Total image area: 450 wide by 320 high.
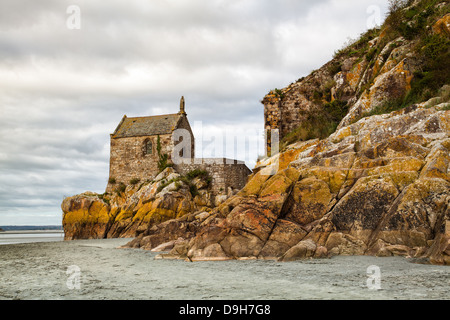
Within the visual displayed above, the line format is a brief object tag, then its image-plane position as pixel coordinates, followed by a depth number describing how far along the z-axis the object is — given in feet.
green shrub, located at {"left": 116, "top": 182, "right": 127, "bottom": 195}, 117.38
